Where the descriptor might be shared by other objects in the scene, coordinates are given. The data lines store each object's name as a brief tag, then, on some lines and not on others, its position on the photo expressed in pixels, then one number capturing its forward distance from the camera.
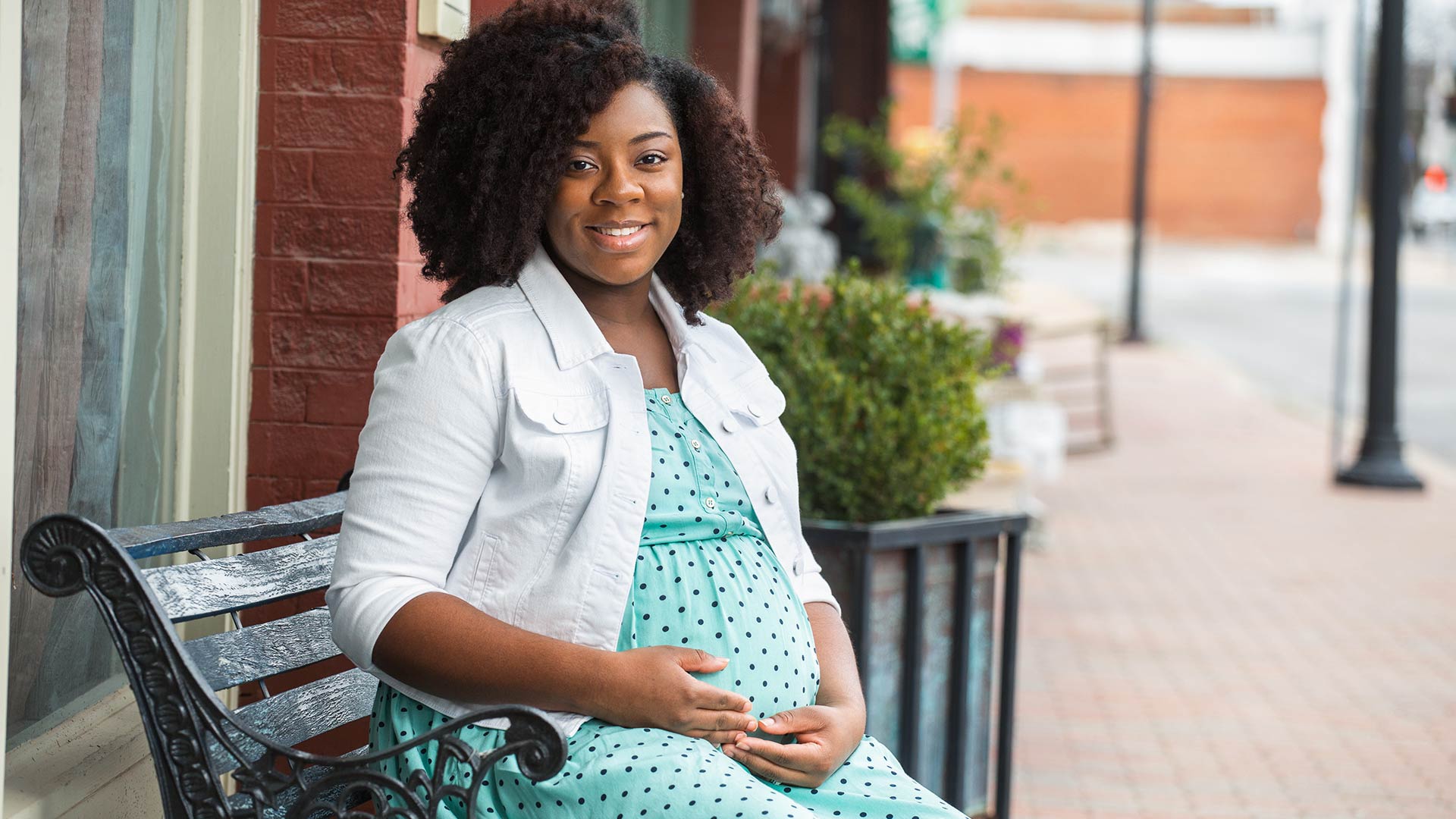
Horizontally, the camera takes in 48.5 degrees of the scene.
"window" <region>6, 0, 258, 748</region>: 2.32
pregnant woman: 1.91
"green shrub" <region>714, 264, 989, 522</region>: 3.55
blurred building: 43.62
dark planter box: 3.37
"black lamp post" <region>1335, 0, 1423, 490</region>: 9.14
